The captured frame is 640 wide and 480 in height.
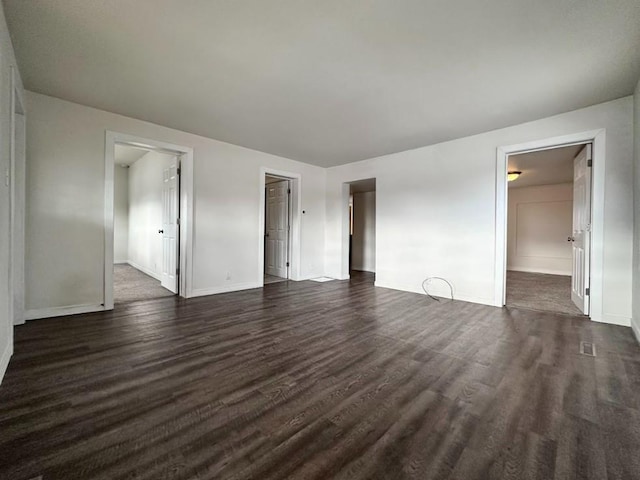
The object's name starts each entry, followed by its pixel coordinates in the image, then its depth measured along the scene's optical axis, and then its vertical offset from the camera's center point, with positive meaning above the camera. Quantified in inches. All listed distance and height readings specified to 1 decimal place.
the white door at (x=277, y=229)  236.2 +7.7
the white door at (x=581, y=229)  132.1 +6.4
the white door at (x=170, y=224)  174.2 +8.0
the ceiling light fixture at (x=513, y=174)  225.5 +54.4
